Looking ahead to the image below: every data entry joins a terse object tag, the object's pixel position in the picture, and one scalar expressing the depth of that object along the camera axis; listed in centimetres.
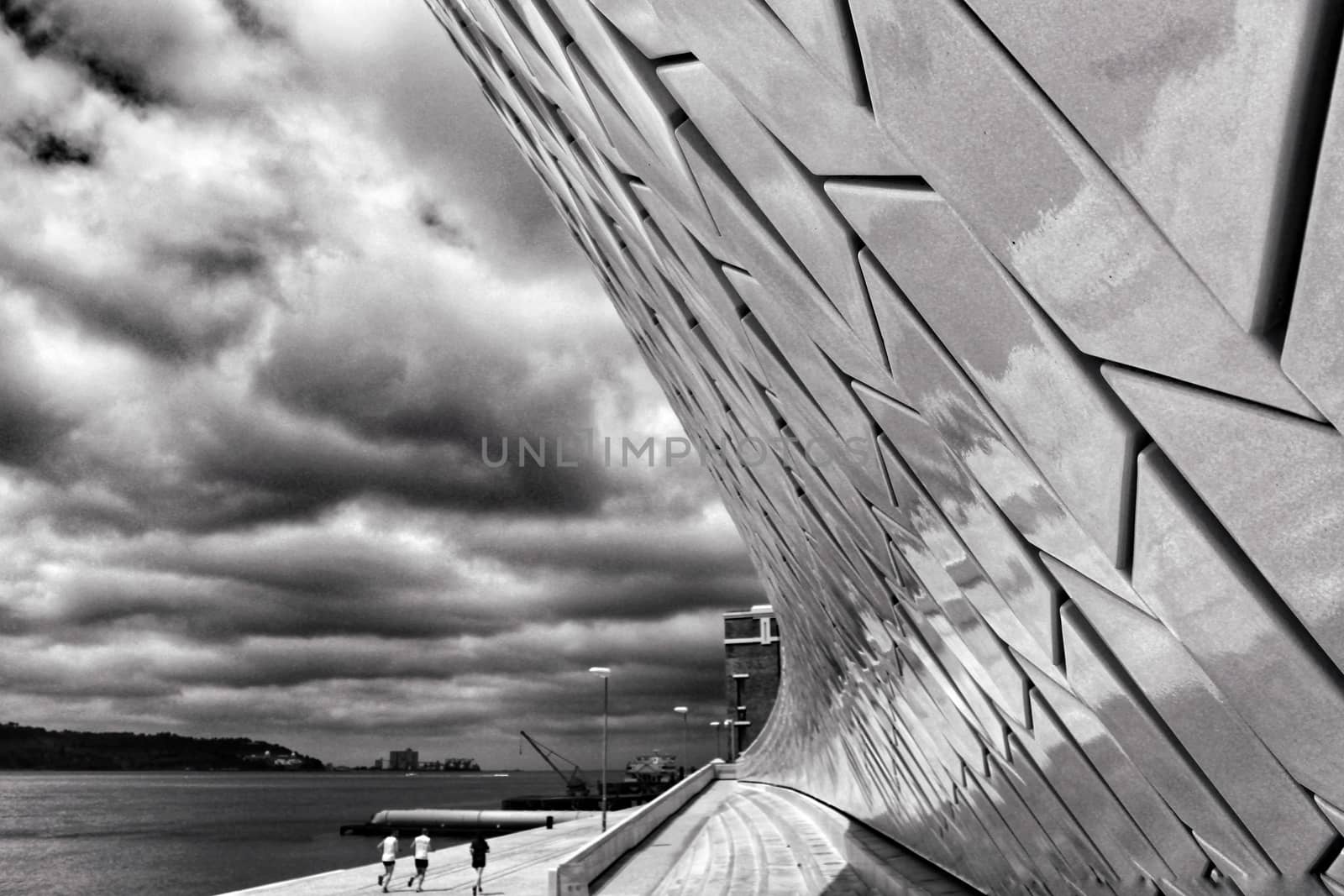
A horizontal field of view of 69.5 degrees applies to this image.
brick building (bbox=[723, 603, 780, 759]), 7056
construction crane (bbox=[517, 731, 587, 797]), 9856
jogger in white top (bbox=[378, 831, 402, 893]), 1894
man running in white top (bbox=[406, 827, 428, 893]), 1839
